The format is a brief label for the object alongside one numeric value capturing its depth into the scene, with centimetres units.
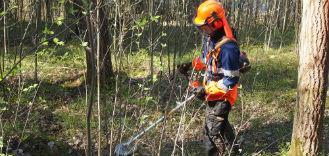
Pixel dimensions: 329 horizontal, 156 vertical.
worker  475
